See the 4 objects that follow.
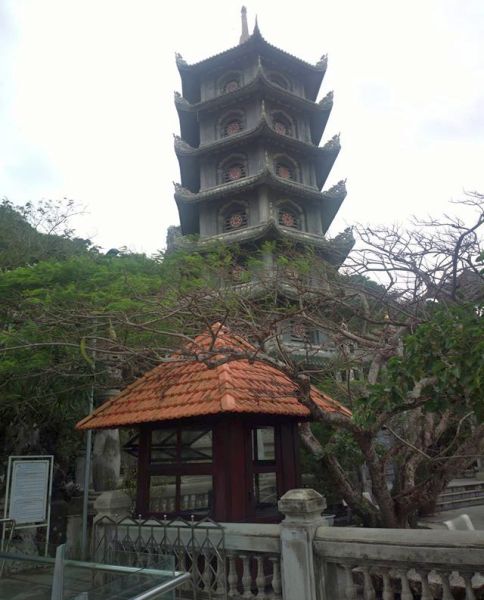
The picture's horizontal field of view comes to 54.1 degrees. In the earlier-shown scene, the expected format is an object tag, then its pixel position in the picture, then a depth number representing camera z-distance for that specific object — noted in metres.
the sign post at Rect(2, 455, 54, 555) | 7.13
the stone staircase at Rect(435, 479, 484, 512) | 14.52
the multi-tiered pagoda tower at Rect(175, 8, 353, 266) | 21.38
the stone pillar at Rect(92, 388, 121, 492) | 10.57
